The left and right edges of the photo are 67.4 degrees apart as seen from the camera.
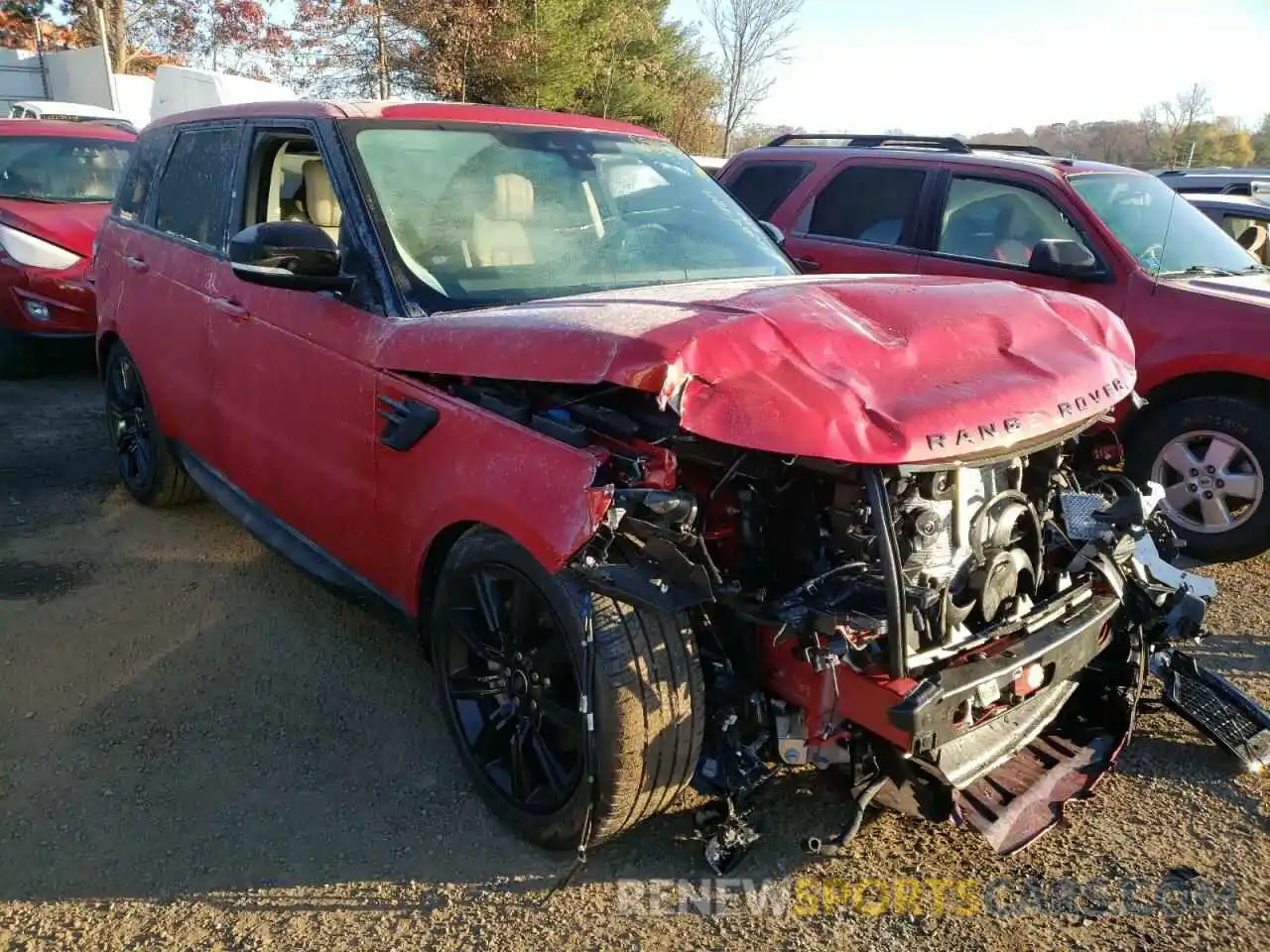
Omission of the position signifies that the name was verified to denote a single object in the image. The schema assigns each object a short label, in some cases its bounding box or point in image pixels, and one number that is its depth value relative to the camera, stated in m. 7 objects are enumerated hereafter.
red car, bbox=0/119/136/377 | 7.50
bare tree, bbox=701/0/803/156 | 22.25
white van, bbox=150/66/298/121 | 15.61
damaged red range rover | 2.26
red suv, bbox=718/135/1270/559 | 4.82
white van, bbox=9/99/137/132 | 12.16
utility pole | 20.62
